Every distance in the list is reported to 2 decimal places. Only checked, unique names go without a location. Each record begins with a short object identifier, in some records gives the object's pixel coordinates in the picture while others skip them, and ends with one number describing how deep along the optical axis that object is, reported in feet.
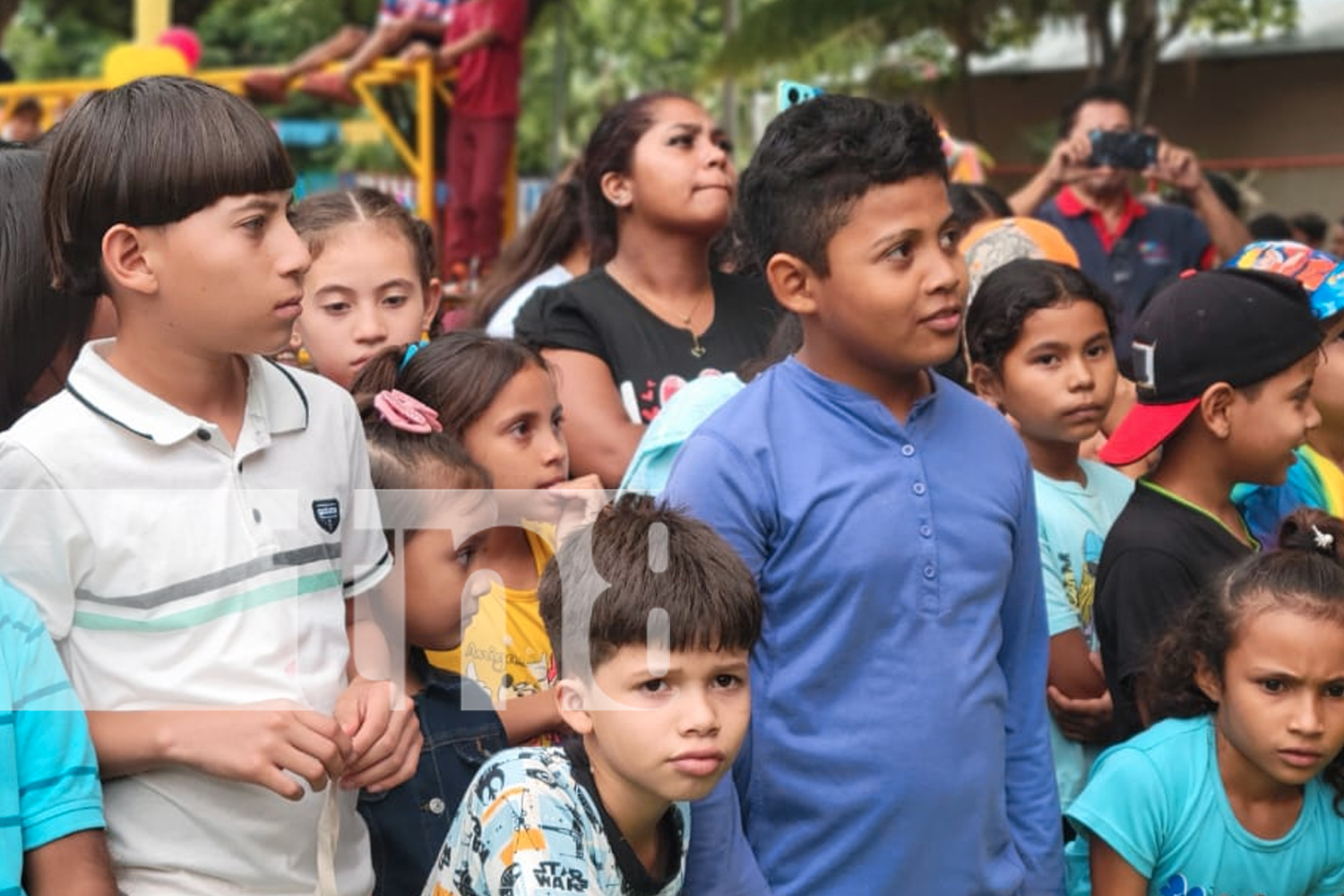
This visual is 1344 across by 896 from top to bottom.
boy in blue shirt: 8.84
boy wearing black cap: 11.43
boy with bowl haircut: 7.70
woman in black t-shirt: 13.20
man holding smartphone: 20.86
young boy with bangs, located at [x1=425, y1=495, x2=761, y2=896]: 7.96
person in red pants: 32.15
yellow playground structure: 33.94
